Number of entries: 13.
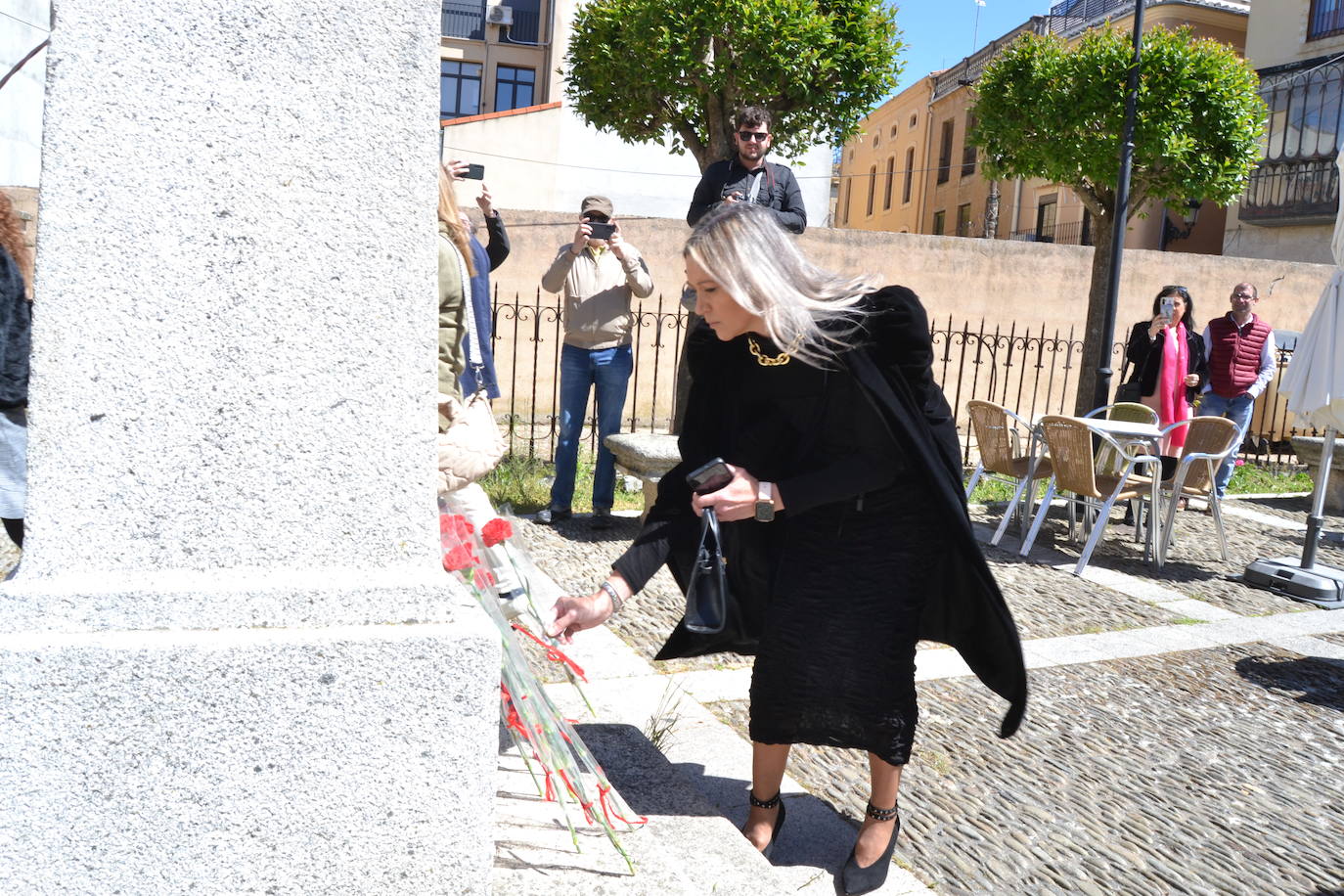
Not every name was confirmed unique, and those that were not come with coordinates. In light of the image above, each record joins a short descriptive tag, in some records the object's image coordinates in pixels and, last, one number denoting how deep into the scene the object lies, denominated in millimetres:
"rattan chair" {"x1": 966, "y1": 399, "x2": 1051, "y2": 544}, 7379
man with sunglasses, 6010
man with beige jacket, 6629
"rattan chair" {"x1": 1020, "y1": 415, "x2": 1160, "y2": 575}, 6676
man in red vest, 9039
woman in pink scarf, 8039
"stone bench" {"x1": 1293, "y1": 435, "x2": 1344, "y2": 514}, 9906
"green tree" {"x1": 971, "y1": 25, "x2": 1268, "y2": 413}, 10578
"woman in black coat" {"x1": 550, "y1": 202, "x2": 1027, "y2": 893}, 2404
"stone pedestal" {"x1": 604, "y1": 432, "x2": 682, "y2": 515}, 6453
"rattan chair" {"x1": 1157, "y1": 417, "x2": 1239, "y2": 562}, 6945
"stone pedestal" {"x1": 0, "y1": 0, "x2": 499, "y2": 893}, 1572
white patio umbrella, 6129
